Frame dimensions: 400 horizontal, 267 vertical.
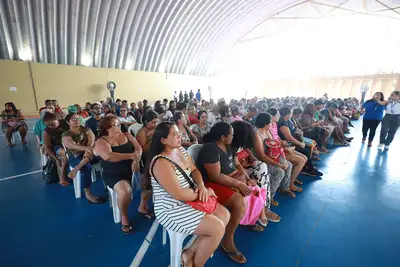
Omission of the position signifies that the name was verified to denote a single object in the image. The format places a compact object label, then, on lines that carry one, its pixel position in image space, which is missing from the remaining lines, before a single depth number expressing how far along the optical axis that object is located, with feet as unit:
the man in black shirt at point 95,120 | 12.99
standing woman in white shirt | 15.84
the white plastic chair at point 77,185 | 9.52
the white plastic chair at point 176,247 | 5.25
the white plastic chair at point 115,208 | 7.69
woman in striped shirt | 4.91
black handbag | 10.84
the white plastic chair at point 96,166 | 9.93
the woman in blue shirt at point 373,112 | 16.57
